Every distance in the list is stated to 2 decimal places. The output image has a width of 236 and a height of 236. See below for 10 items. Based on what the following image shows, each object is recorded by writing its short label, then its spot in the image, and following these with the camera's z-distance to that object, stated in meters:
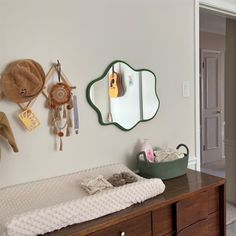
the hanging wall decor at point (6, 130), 1.34
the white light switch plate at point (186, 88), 2.11
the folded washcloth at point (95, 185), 1.40
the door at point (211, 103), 4.69
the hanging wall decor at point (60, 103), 1.52
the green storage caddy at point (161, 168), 1.69
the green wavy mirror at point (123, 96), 1.70
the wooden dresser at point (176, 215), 1.23
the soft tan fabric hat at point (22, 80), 1.37
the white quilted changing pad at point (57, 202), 1.10
